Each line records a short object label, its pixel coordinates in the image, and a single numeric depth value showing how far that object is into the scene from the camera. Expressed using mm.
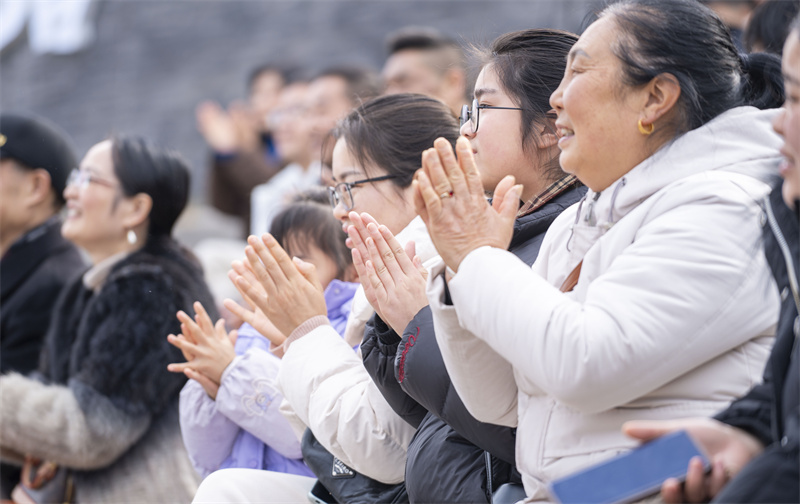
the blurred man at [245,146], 14984
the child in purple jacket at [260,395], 6199
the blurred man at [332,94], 11492
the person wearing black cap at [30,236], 8891
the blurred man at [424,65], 10984
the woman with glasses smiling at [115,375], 7418
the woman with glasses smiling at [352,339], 5125
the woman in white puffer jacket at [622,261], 3346
